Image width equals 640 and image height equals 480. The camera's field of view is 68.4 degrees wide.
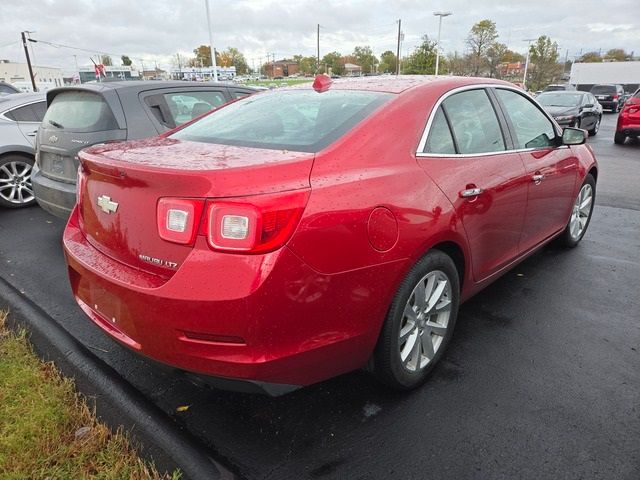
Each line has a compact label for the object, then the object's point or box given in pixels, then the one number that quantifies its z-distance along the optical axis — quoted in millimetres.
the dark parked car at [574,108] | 13688
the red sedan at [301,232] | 1764
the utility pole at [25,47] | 40438
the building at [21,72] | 93250
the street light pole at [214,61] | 27531
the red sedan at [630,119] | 12484
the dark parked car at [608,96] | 28250
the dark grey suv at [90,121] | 4410
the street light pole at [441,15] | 43906
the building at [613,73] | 51625
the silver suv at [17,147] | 6309
